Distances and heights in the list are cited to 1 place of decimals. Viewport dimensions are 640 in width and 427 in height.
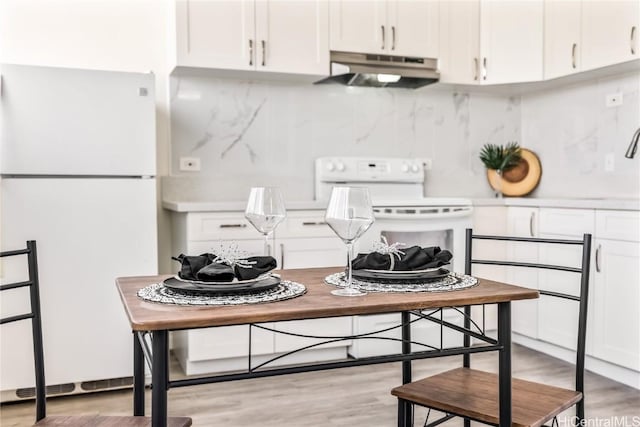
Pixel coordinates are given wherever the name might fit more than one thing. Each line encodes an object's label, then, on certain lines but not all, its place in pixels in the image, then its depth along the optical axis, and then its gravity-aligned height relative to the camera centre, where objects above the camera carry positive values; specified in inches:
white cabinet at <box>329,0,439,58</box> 135.9 +34.2
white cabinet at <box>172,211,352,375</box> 120.0 -18.6
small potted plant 157.3 +4.0
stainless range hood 136.3 +24.1
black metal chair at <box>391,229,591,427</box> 58.9 -23.4
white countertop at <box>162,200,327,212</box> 119.1 -6.3
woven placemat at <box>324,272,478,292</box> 54.4 -10.4
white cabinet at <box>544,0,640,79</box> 123.6 +30.2
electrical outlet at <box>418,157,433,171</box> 159.2 +2.7
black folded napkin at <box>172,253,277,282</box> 50.6 -8.1
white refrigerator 106.5 -5.8
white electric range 130.5 -8.6
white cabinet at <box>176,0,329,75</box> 125.6 +30.1
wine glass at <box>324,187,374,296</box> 52.8 -3.5
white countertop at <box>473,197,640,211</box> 113.3 -6.3
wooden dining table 43.3 -10.6
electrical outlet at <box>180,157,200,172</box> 138.3 +2.6
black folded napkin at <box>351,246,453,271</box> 57.9 -8.4
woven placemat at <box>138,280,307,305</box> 47.9 -10.1
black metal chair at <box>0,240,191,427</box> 56.2 -21.0
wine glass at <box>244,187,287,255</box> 57.4 -3.2
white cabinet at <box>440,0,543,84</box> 143.1 +32.2
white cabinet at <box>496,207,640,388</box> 113.4 -23.6
